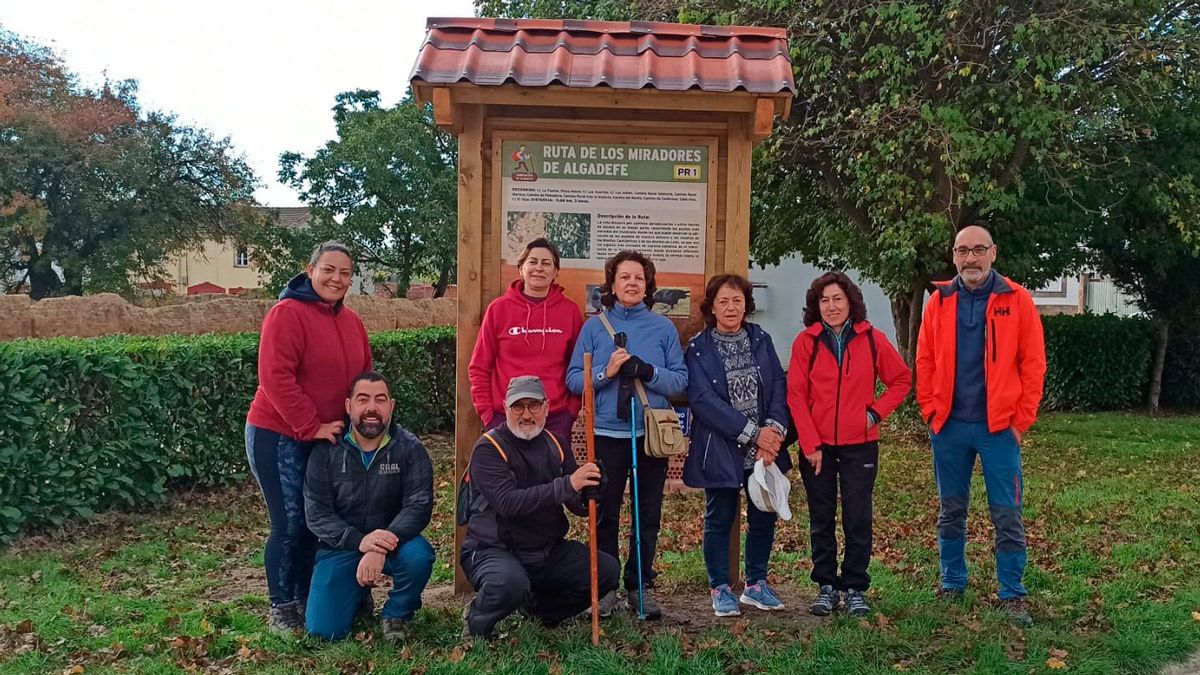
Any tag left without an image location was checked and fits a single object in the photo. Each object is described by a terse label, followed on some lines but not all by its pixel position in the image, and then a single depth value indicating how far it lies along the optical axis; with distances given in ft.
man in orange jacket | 16.39
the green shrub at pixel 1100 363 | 56.65
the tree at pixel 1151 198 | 37.58
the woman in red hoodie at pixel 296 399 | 15.28
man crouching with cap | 14.71
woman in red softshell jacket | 16.51
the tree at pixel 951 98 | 32.42
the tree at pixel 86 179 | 77.20
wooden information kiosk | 17.34
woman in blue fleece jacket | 15.81
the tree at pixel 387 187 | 82.89
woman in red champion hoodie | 15.98
